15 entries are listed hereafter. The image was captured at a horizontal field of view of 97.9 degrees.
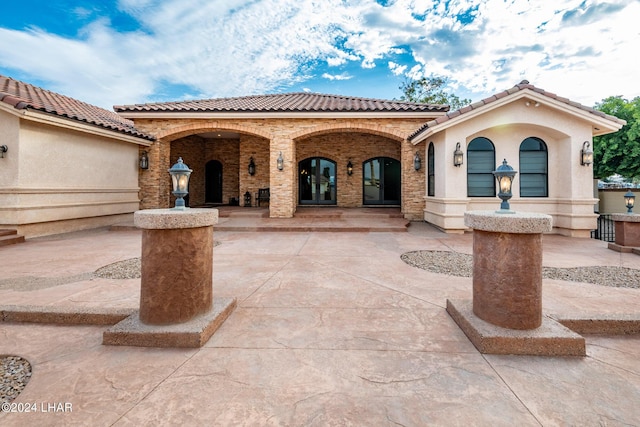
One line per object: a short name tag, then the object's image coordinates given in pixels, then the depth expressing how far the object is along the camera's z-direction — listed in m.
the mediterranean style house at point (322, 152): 8.16
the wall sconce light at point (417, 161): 11.05
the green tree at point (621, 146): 16.31
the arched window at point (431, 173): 10.29
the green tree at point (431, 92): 26.41
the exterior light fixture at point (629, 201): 6.90
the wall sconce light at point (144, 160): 11.52
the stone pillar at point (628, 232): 6.42
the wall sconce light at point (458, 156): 8.71
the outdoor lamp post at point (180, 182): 2.99
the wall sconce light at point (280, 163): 11.23
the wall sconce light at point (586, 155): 8.35
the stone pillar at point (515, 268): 2.50
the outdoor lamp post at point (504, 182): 2.90
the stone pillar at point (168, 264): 2.61
